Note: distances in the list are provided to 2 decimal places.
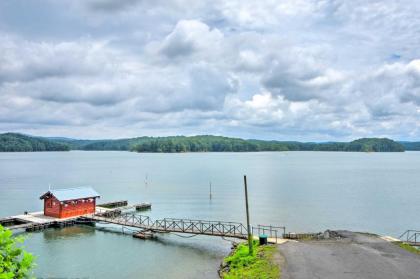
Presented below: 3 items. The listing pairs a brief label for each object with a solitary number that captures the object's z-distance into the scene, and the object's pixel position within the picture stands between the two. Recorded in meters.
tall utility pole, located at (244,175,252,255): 28.97
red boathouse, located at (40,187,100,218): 48.94
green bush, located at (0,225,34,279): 8.80
